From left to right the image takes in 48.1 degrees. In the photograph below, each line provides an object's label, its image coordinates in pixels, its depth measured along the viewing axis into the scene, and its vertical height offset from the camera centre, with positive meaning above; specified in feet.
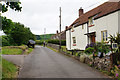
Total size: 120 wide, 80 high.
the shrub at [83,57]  39.55 -4.25
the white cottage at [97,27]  45.60 +6.84
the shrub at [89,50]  42.96 -2.29
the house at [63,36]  183.93 +9.37
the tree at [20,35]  82.28 +4.60
